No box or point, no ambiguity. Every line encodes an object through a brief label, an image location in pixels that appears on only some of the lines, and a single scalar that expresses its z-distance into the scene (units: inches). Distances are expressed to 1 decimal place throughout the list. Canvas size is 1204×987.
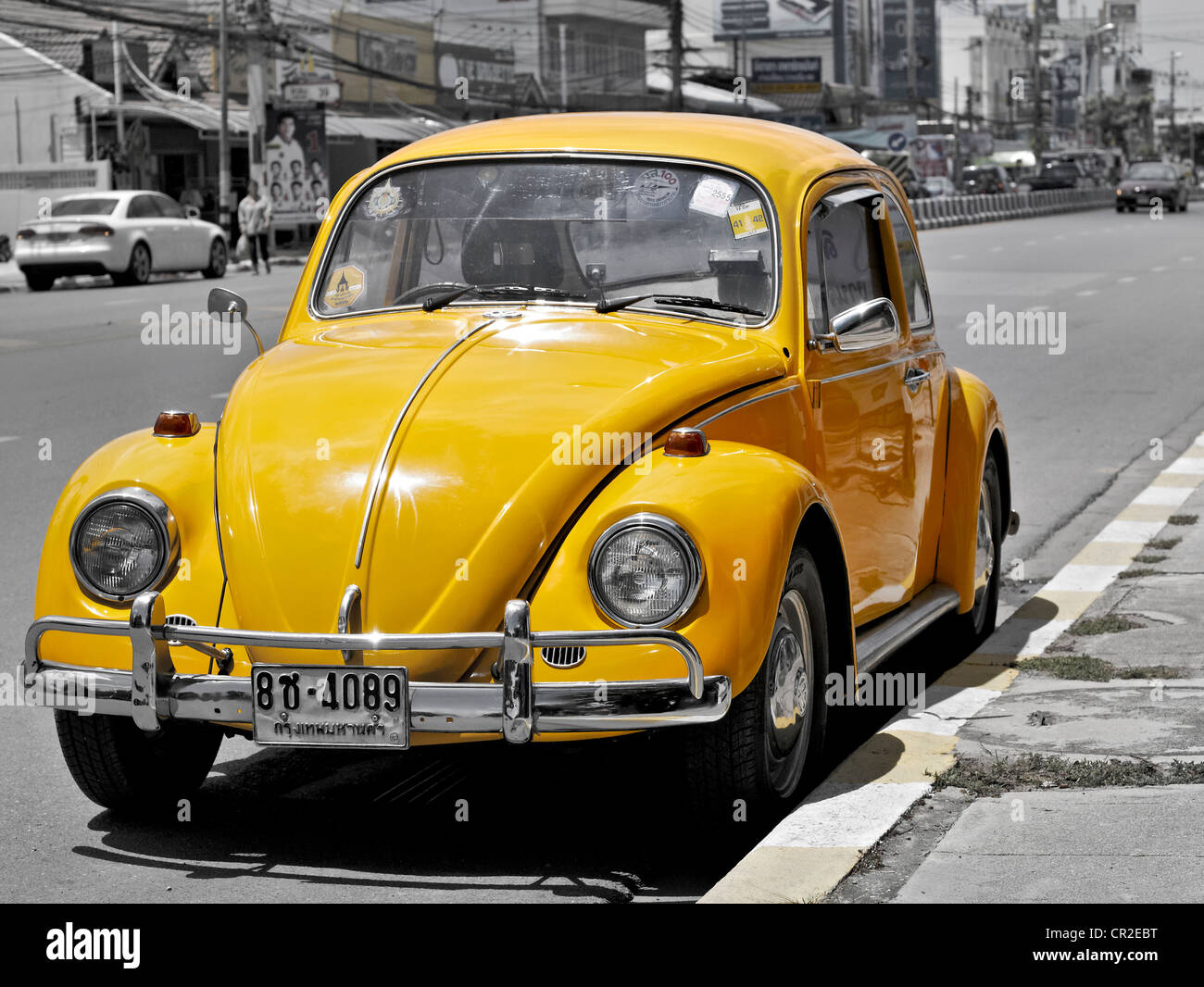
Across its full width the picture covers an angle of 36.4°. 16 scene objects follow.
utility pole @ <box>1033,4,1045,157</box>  3469.5
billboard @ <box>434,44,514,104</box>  2434.8
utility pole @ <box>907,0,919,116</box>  4576.8
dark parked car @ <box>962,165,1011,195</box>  2960.1
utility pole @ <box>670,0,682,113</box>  1830.7
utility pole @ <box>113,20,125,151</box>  1752.0
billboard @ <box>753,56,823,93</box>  3449.3
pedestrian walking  1224.8
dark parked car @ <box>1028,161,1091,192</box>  2878.9
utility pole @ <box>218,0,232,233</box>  1473.9
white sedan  1103.6
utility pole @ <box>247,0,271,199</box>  1518.2
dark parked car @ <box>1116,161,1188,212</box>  2161.7
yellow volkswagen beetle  159.9
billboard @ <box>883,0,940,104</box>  4685.0
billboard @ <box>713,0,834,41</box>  3937.0
